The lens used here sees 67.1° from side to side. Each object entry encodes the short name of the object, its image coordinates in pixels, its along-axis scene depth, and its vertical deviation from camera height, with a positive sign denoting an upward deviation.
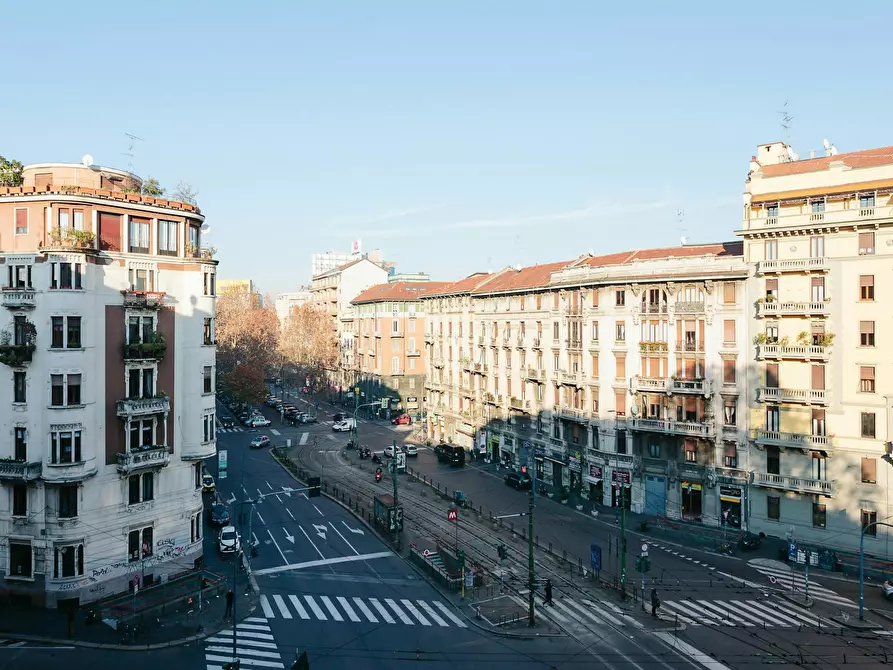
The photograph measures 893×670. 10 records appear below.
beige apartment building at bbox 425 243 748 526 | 53.59 -3.68
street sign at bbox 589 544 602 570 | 41.19 -13.51
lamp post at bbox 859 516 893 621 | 36.55 -13.74
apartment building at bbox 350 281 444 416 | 114.94 -2.08
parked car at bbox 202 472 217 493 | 63.59 -13.98
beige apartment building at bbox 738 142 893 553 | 47.12 -0.78
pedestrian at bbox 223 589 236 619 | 38.12 -15.17
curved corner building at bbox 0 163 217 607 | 38.44 -3.03
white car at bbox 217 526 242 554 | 48.75 -14.65
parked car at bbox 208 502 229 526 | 54.53 -14.43
